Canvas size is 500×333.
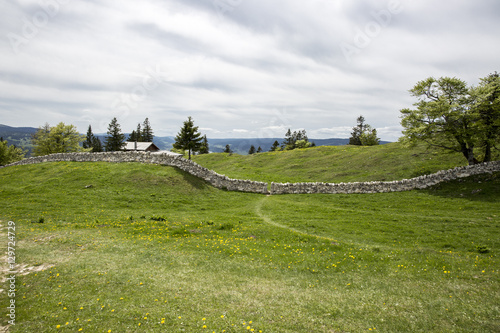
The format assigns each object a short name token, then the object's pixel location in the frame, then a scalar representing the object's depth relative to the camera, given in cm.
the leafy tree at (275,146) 14406
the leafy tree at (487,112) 3114
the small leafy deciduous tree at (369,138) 10106
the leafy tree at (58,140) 6606
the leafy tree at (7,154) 6209
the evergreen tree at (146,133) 12269
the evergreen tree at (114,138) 7256
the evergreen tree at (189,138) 5288
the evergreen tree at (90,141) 11670
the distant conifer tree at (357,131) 12481
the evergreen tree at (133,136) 11450
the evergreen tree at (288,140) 13925
